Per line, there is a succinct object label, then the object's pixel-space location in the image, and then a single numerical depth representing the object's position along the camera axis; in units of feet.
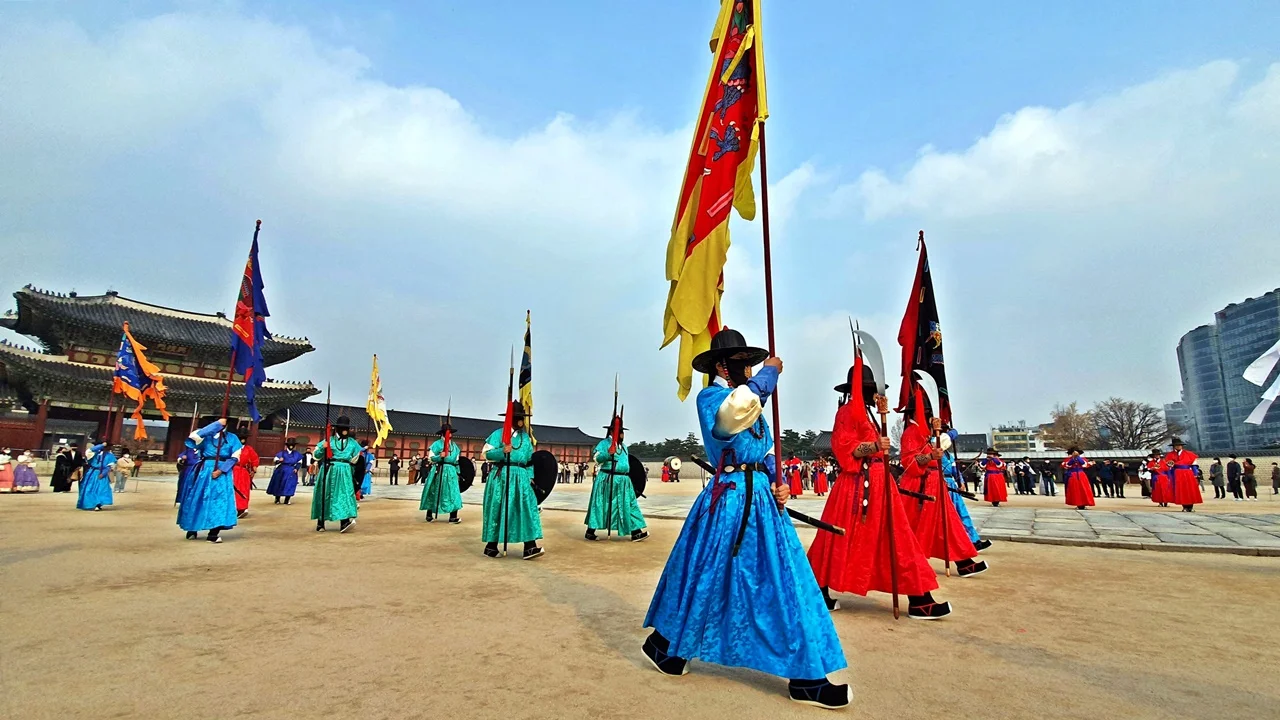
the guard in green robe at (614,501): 31.07
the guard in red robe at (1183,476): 47.91
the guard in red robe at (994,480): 57.11
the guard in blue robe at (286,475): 52.95
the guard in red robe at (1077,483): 51.06
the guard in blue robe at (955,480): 22.91
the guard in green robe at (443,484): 40.09
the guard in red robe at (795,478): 90.07
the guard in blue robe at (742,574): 9.59
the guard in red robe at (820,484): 89.76
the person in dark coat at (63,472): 60.62
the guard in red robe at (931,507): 20.26
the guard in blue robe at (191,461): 28.40
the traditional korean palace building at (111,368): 93.91
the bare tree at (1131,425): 163.22
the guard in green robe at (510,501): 24.54
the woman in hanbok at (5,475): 59.21
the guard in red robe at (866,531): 14.96
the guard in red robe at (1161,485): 52.54
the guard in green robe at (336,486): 32.40
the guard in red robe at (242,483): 37.37
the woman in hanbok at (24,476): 60.13
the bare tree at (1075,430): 188.65
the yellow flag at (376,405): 56.03
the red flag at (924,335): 23.70
